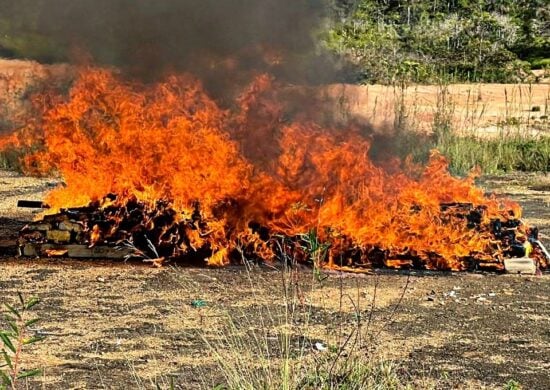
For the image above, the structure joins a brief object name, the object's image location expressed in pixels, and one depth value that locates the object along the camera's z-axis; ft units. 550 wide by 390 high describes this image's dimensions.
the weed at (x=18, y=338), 20.27
